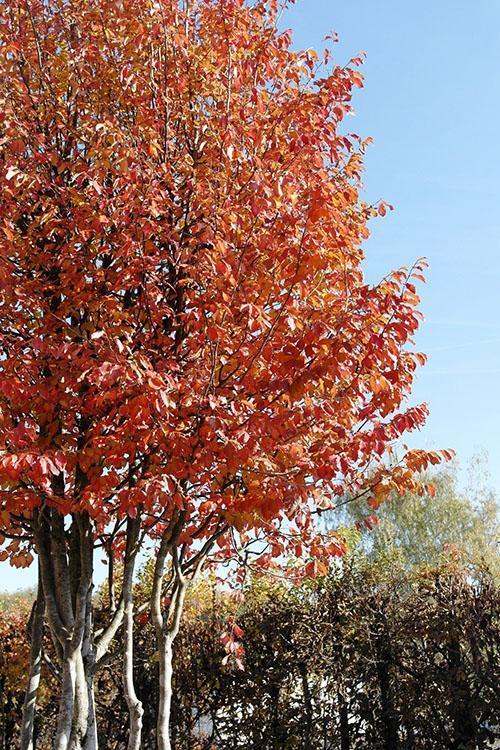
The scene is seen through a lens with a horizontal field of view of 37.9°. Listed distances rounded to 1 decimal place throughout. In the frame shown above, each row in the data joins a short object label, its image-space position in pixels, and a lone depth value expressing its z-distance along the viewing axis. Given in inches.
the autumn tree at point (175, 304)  177.5
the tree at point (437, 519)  1268.5
